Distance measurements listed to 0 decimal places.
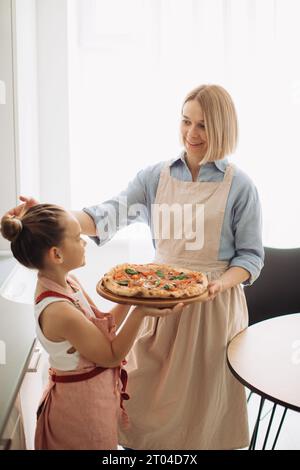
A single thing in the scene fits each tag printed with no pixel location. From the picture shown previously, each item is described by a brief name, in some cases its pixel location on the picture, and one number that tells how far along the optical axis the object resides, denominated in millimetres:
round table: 1438
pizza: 1497
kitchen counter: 1214
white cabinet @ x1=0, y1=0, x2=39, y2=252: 2395
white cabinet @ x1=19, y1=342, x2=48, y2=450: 1447
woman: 1812
